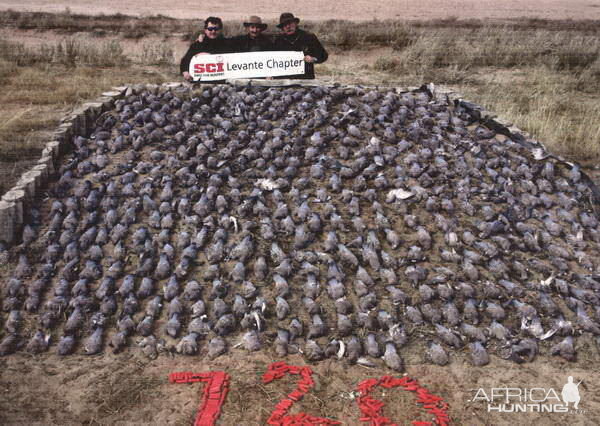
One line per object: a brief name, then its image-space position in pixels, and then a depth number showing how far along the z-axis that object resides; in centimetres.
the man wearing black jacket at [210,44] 870
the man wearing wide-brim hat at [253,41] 880
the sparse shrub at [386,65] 1545
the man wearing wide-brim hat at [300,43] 870
